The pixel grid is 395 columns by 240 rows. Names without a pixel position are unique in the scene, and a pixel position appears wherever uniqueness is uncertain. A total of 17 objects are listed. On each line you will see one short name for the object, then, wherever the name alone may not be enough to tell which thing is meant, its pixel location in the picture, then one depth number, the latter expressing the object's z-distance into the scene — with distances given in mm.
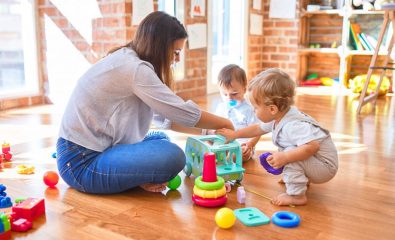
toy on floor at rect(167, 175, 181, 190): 1437
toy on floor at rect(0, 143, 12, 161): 1755
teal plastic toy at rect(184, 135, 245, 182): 1462
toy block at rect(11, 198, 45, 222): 1186
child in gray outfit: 1317
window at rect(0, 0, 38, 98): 2840
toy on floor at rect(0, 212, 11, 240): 1092
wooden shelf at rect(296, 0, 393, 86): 3850
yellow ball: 1142
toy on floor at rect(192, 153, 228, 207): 1283
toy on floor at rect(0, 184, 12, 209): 1284
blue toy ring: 1172
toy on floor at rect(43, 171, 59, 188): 1444
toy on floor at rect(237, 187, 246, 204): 1337
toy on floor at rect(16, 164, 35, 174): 1599
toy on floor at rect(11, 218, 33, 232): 1135
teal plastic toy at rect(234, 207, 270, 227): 1185
